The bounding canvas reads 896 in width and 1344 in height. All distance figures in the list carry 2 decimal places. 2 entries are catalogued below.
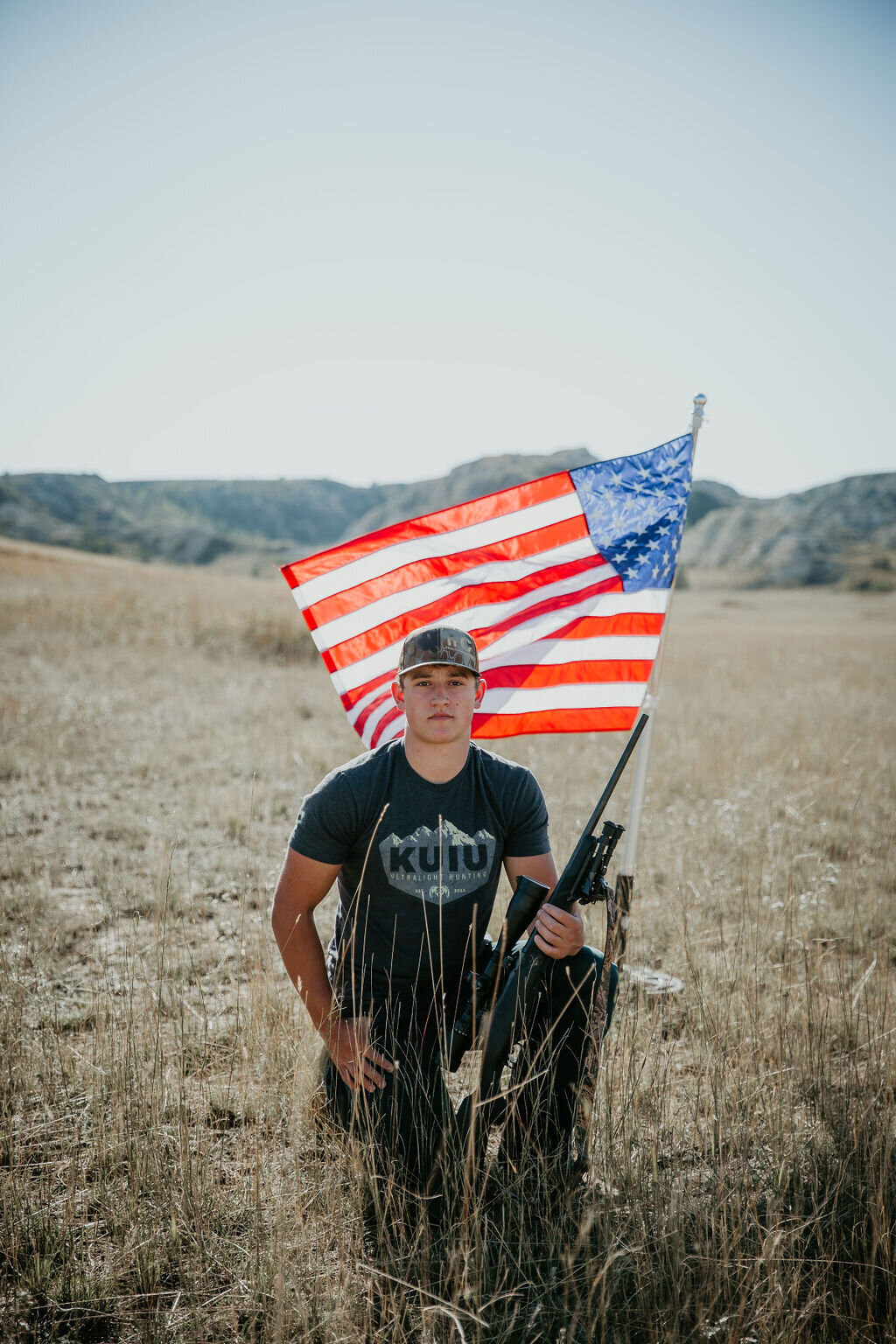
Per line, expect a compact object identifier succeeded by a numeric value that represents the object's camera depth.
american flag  3.61
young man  2.56
